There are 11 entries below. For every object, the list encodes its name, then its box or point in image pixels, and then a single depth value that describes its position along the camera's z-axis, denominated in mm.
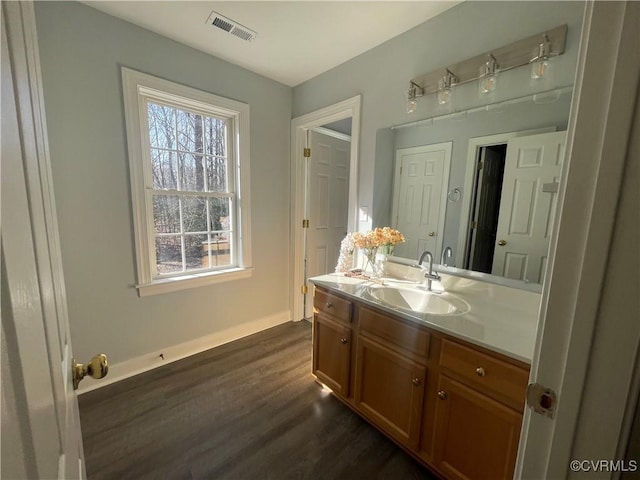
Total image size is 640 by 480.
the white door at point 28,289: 286
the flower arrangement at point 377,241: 1807
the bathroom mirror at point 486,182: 1343
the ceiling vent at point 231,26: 1731
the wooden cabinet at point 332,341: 1688
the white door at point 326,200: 2875
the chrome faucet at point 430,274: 1623
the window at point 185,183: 1958
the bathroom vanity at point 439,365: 1063
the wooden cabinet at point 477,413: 1025
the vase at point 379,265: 1914
